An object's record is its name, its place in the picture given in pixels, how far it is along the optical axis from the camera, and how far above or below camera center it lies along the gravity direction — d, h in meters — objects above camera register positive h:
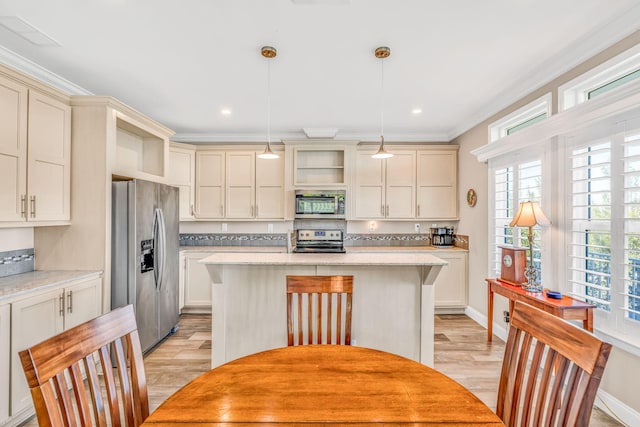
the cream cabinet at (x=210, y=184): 4.75 +0.42
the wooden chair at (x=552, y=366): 0.87 -0.49
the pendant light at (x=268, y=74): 2.41 +1.24
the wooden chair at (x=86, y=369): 0.85 -0.50
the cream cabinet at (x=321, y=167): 4.80 +0.70
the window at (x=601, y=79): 2.11 +1.01
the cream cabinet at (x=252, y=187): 4.73 +0.38
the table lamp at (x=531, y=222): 2.58 -0.06
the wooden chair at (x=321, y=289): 1.76 -0.44
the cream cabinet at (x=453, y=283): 4.36 -0.96
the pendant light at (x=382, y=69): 2.42 +1.25
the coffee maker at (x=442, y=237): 4.67 -0.34
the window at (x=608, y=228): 2.04 -0.09
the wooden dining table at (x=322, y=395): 0.95 -0.62
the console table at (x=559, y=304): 2.16 -0.65
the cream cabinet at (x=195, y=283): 4.34 -0.99
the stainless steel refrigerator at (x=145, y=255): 2.85 -0.43
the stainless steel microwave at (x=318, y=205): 4.57 +0.12
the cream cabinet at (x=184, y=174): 4.50 +0.55
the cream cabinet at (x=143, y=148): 3.25 +0.73
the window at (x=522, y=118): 2.88 +1.01
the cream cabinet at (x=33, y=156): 2.20 +0.42
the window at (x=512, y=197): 2.94 +0.18
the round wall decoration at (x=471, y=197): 4.14 +0.23
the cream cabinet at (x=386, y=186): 4.73 +0.41
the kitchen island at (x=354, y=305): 2.48 -0.73
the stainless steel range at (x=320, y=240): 3.02 -0.27
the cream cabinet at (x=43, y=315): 2.02 -0.76
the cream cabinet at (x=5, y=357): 1.94 -0.92
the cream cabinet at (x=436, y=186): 4.71 +0.42
